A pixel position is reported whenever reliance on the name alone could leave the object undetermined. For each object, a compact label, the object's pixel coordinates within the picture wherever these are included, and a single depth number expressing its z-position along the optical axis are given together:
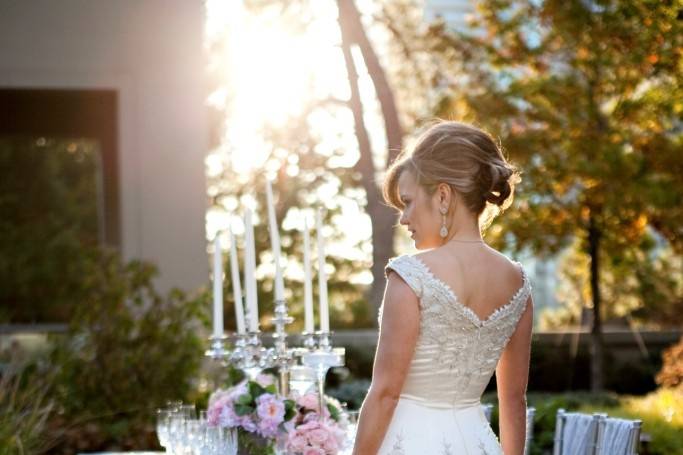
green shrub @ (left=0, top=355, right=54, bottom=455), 9.07
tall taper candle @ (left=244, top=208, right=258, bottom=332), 5.98
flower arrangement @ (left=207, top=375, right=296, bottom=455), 5.72
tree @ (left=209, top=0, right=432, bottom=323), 17.17
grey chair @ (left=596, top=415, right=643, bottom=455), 5.81
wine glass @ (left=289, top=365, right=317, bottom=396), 6.10
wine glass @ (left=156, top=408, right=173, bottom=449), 5.85
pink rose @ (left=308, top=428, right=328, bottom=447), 5.66
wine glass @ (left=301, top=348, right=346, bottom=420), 6.10
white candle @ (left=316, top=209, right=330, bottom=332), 6.17
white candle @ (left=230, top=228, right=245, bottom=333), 6.28
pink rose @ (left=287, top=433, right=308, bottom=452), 5.66
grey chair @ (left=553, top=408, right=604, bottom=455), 6.25
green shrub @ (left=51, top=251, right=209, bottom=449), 11.89
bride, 4.50
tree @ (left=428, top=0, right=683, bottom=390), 16.79
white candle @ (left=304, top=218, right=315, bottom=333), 6.00
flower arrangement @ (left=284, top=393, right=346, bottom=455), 5.67
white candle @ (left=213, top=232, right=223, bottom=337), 6.06
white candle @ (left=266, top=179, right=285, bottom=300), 5.87
